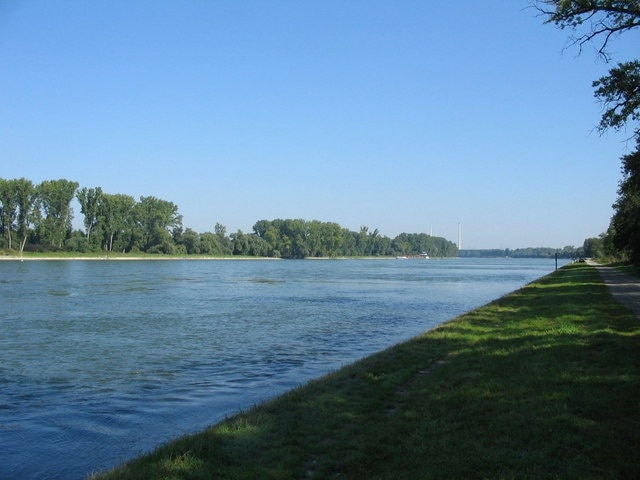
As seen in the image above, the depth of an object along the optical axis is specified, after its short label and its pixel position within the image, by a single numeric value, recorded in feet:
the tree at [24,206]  347.36
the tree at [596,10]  46.37
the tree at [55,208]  363.76
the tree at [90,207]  395.34
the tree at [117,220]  402.31
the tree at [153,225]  430.61
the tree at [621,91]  50.01
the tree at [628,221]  102.75
